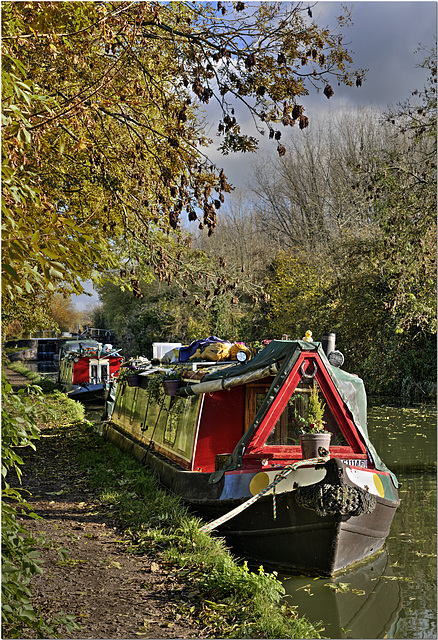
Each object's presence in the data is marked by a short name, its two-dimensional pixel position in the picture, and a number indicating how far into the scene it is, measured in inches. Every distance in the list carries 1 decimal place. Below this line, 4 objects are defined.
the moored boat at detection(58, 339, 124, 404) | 925.2
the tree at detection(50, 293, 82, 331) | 2765.3
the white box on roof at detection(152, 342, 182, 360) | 639.5
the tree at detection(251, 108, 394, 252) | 1422.1
